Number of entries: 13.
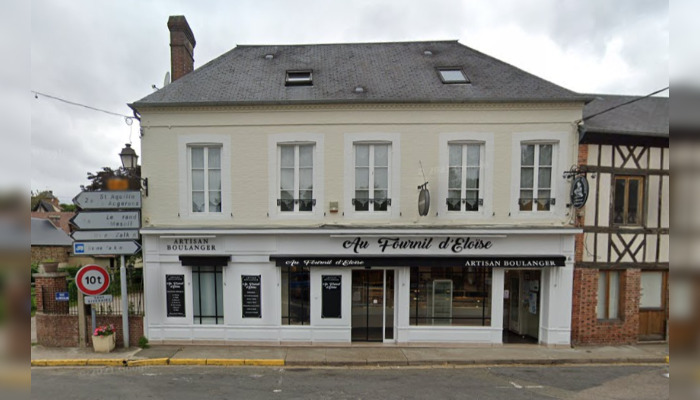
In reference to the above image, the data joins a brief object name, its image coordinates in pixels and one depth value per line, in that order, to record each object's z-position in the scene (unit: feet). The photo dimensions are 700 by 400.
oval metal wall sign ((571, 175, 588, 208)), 26.61
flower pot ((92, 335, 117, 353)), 27.17
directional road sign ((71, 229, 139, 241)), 27.73
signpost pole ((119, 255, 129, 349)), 28.12
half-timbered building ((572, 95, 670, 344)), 28.76
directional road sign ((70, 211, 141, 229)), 27.63
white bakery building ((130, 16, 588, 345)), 28.58
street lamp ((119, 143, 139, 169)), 27.94
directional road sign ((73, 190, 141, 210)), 27.89
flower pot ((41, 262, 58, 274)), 29.76
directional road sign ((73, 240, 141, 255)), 27.86
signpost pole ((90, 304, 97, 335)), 27.84
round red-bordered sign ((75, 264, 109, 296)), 27.43
